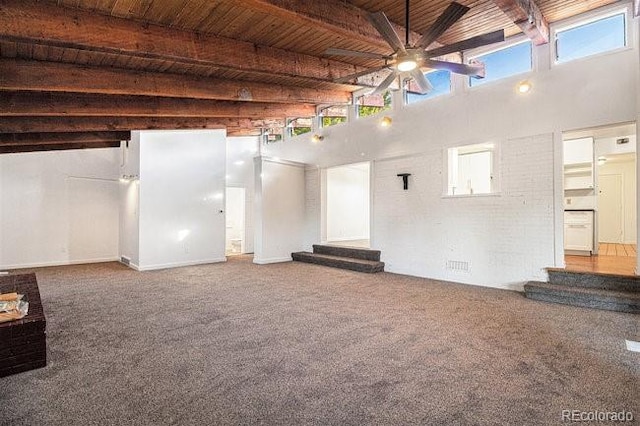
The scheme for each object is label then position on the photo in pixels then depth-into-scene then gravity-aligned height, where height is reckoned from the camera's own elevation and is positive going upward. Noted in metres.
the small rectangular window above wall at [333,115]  7.82 +2.54
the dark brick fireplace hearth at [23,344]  2.41 -0.96
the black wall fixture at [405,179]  6.41 +0.76
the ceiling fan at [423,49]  2.89 +1.70
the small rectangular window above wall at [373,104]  6.94 +2.52
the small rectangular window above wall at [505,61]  5.04 +2.51
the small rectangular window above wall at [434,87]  5.92 +2.46
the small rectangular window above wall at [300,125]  8.75 +2.53
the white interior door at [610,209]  7.65 +0.22
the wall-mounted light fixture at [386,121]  6.74 +2.00
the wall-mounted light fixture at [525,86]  4.91 +1.99
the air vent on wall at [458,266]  5.63 -0.84
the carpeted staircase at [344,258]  6.73 -0.91
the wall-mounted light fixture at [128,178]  7.41 +0.95
